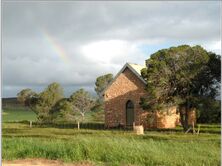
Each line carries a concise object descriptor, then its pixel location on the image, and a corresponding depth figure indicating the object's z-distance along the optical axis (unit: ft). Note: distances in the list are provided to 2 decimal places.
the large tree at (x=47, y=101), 114.46
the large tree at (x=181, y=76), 68.65
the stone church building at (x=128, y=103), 82.35
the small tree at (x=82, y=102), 102.92
